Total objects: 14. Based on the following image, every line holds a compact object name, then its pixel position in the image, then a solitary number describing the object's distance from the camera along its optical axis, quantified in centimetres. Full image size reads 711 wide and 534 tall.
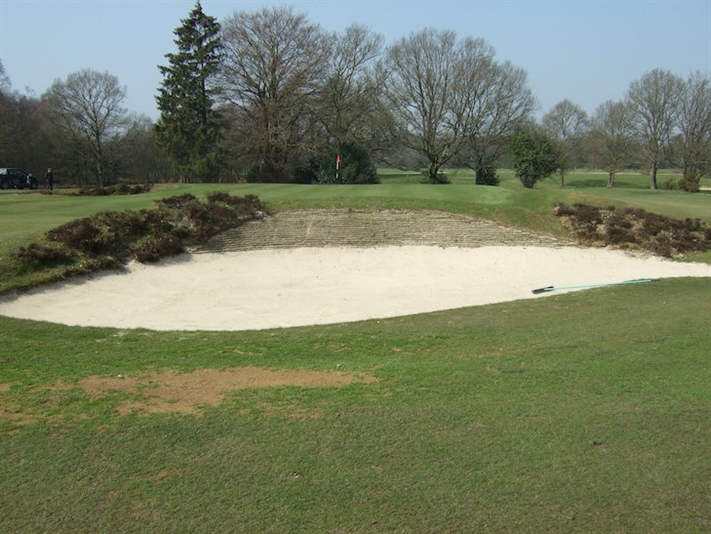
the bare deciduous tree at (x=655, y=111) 6925
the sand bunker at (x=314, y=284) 1479
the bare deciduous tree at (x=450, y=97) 5997
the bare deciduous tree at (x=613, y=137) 7350
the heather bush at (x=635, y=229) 2342
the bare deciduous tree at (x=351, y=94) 5775
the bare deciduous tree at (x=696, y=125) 6800
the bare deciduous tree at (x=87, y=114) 6594
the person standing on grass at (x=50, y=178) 3898
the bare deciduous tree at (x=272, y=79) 5438
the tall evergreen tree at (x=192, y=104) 5419
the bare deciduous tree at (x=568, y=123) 8256
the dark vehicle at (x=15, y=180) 4522
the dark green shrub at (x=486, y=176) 5384
